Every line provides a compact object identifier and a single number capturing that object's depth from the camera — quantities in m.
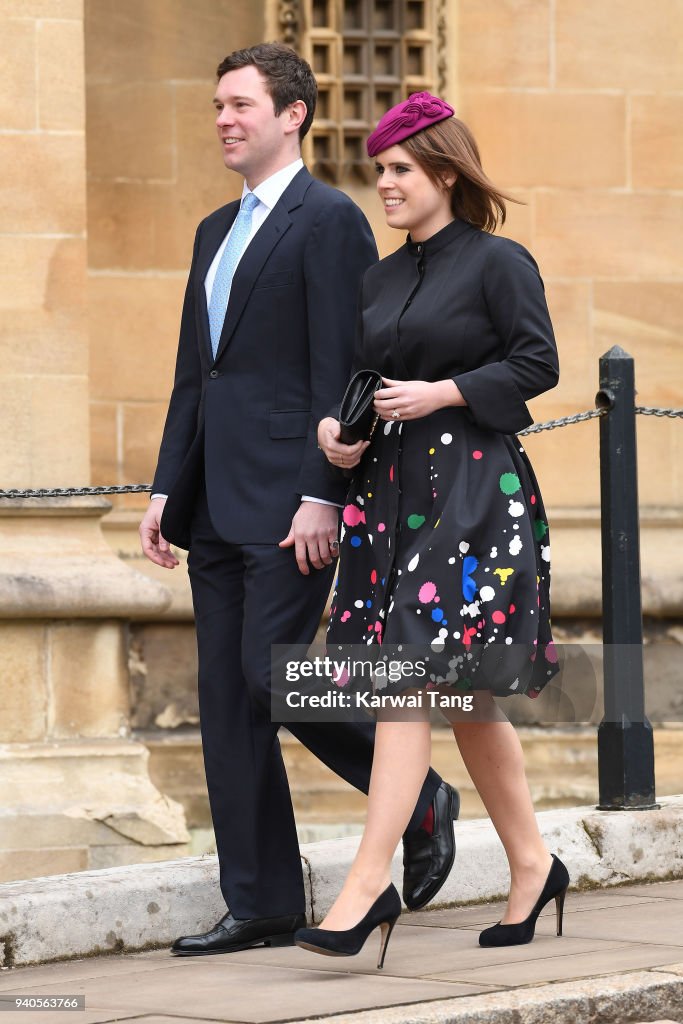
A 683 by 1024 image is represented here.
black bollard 10.72
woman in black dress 7.75
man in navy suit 8.44
